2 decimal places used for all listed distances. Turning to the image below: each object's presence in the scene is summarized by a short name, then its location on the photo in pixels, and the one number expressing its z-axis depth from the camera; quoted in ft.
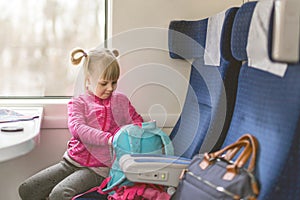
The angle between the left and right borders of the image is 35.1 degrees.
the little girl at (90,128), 6.54
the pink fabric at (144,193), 5.60
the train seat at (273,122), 4.09
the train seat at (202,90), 5.81
